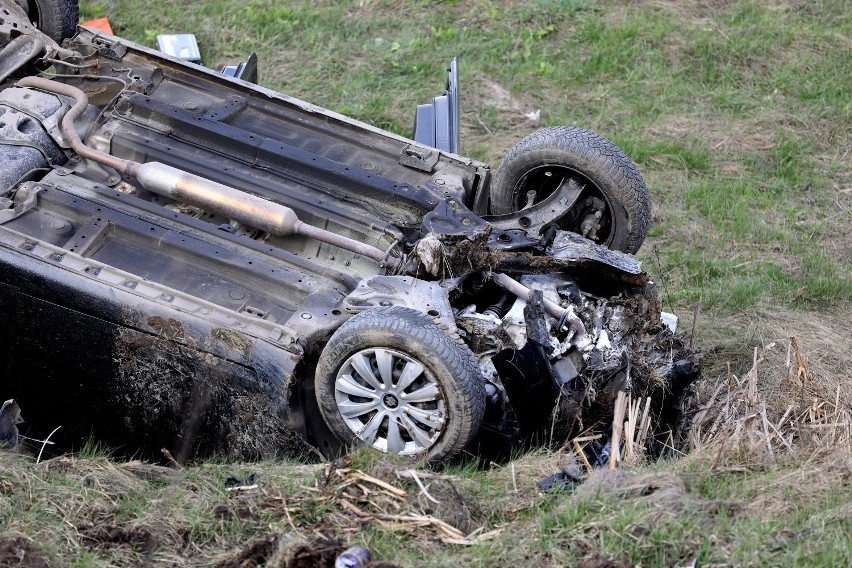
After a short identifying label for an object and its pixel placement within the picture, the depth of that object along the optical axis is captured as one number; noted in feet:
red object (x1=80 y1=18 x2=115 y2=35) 60.90
